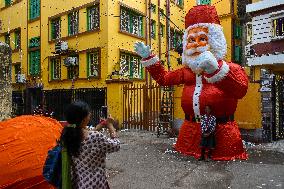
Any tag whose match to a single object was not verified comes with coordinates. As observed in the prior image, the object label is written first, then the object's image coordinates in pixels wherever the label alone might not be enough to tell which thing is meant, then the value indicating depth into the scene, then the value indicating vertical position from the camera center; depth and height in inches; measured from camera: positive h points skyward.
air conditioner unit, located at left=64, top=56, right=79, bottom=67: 722.2 +76.4
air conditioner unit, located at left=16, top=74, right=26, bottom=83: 855.7 +47.2
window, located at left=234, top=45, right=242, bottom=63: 852.9 +106.1
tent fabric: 174.6 -29.3
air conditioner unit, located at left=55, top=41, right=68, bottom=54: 736.3 +110.8
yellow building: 676.1 +120.0
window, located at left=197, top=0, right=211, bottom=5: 919.7 +260.9
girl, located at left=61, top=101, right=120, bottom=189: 124.5 -19.6
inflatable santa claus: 295.0 +8.5
